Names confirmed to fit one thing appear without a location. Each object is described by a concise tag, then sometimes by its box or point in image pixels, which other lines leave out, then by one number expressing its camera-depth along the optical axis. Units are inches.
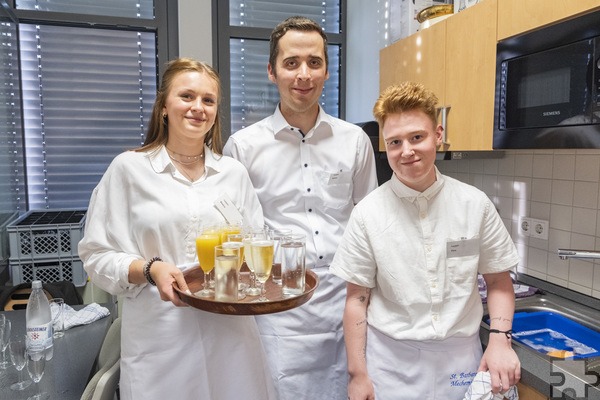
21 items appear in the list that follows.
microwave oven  53.3
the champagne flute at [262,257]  52.4
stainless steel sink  66.8
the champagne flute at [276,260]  56.2
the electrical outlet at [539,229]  78.5
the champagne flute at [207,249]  50.4
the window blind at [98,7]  121.0
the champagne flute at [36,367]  58.2
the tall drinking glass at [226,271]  48.9
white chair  53.4
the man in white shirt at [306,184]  66.4
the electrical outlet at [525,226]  81.9
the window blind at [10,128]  108.5
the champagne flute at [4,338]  62.1
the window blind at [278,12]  135.7
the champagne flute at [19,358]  56.9
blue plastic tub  62.8
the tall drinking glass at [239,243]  50.5
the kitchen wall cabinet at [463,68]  70.2
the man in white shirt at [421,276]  51.8
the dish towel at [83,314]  76.3
